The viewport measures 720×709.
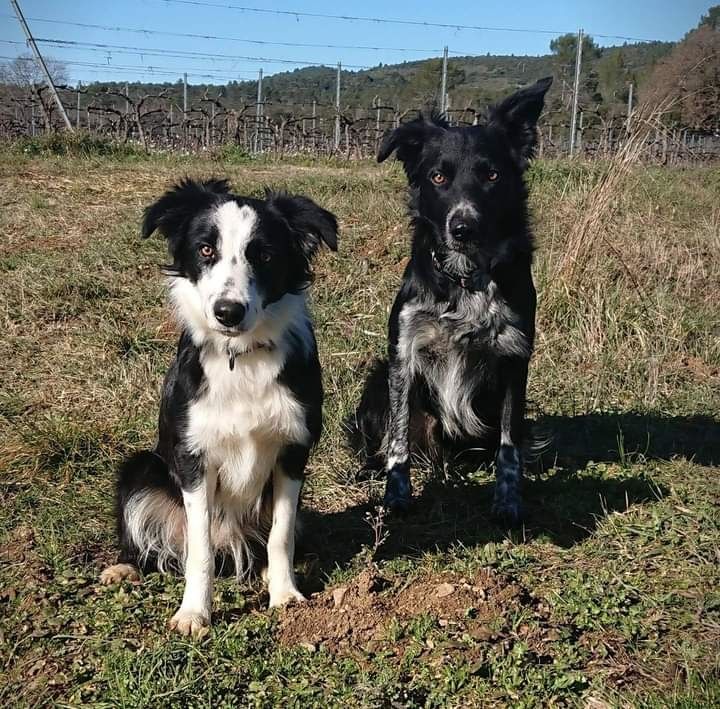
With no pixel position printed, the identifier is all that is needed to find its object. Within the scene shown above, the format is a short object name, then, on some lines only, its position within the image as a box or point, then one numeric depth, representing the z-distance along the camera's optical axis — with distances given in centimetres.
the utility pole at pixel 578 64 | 1856
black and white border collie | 299
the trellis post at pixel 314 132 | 2786
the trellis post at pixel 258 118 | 2601
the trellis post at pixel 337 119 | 2421
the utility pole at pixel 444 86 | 2081
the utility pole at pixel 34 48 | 1594
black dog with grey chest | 405
